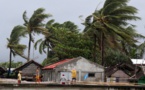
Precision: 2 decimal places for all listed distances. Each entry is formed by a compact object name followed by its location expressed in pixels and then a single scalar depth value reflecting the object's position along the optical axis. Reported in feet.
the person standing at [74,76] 81.65
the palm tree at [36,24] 158.92
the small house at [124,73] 123.03
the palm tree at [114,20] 123.13
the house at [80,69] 112.88
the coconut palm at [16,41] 158.40
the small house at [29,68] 135.64
